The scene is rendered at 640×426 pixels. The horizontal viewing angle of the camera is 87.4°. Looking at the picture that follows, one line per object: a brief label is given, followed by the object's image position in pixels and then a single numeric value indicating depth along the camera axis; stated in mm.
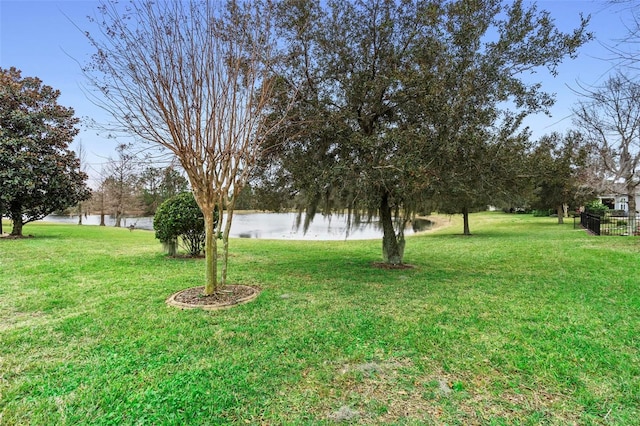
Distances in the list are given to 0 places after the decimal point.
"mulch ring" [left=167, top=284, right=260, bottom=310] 4305
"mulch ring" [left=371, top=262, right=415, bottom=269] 7340
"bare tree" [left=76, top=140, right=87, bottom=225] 20753
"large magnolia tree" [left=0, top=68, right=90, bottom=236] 10867
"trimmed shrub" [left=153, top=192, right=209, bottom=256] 7824
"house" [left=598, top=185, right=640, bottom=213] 28256
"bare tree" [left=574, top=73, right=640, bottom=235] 13500
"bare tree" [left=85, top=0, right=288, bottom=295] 4254
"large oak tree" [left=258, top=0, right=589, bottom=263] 5262
